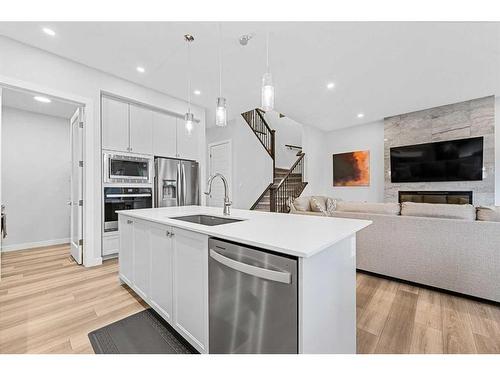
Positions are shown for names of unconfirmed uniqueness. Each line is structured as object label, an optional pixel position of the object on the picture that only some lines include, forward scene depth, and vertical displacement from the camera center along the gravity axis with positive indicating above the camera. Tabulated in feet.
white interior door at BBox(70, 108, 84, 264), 10.14 +0.07
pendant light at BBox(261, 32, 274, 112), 5.50 +2.35
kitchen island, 3.22 -1.54
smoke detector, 8.02 +5.38
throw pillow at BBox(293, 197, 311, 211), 10.96 -0.85
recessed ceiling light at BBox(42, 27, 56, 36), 7.76 +5.47
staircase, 19.47 +0.60
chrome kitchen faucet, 6.65 -0.51
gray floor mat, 4.98 -3.59
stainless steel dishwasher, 3.19 -1.81
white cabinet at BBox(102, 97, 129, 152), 10.75 +3.07
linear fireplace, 15.55 -0.73
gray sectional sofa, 6.67 -1.95
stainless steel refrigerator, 12.46 +0.26
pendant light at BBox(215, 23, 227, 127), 6.51 +2.20
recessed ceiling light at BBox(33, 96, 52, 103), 11.53 +4.59
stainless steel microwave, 10.69 +0.93
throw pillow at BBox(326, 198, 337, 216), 9.88 -0.90
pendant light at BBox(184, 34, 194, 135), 7.66 +5.41
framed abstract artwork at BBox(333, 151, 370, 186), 20.52 +1.74
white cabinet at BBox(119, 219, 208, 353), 4.51 -2.09
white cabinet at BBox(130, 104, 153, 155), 11.70 +3.07
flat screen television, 15.19 +1.88
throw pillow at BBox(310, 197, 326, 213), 10.34 -0.90
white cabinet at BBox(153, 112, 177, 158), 12.58 +3.01
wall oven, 10.72 -0.67
